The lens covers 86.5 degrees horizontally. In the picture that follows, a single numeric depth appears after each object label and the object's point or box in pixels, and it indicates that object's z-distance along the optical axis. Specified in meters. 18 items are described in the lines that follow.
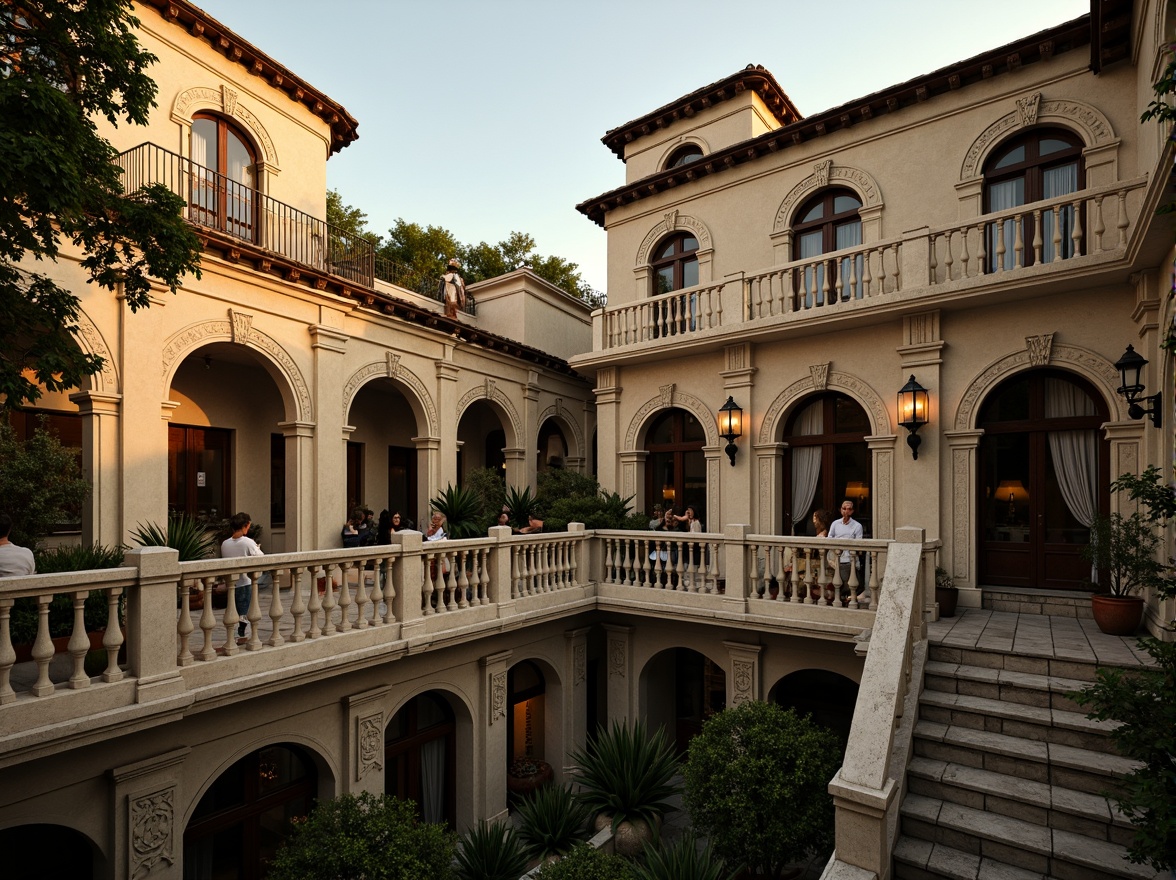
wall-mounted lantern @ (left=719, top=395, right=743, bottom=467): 12.27
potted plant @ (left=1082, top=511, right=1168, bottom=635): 7.29
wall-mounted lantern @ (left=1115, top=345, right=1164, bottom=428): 7.64
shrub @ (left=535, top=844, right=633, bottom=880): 5.62
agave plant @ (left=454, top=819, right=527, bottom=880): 7.34
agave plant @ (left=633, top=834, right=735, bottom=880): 5.83
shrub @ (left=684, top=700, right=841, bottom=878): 5.91
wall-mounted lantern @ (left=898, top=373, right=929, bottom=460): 10.13
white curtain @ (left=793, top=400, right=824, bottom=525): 11.98
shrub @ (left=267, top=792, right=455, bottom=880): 5.60
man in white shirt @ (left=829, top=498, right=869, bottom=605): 9.12
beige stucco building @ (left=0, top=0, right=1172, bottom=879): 6.12
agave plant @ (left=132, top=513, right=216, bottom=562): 7.34
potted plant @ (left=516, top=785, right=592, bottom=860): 7.93
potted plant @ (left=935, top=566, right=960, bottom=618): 8.98
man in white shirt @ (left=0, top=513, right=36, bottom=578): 5.61
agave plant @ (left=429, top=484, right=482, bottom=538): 11.50
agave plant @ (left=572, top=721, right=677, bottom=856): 7.82
